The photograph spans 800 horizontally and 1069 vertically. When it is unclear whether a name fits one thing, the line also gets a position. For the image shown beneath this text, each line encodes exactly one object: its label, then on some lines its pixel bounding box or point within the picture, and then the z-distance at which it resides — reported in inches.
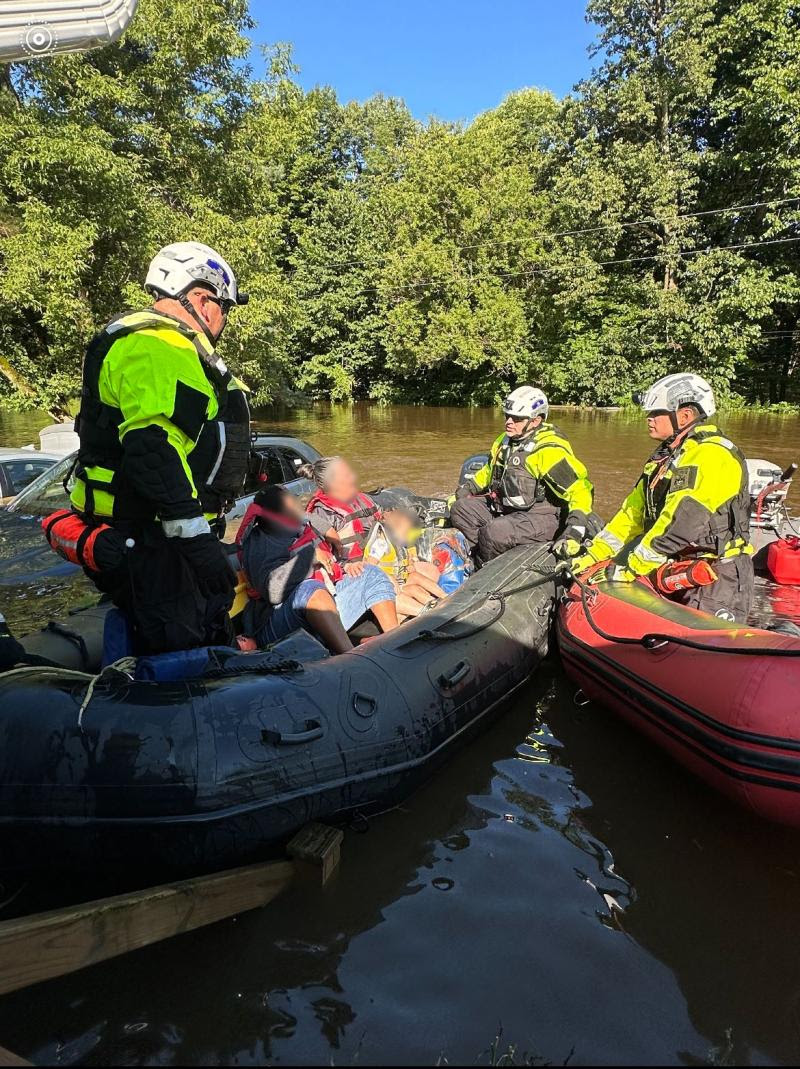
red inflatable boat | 93.7
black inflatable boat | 80.4
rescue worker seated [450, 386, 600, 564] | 184.5
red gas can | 171.9
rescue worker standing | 81.7
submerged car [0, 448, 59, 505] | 238.2
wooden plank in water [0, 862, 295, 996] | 71.5
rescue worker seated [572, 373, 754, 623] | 134.3
